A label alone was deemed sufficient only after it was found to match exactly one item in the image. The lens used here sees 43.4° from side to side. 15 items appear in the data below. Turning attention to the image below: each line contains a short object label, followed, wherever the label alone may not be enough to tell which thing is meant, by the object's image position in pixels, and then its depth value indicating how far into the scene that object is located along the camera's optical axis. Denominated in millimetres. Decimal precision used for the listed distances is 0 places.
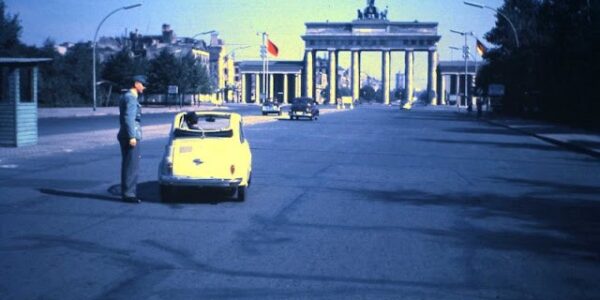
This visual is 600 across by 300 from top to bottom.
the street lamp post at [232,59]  148850
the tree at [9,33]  70812
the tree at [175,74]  88250
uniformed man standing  11078
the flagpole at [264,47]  94581
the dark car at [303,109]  56000
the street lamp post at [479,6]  55975
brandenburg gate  137625
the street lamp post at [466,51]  99144
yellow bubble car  11141
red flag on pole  97188
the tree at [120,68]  83562
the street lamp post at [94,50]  57125
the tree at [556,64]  40875
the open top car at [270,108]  67562
